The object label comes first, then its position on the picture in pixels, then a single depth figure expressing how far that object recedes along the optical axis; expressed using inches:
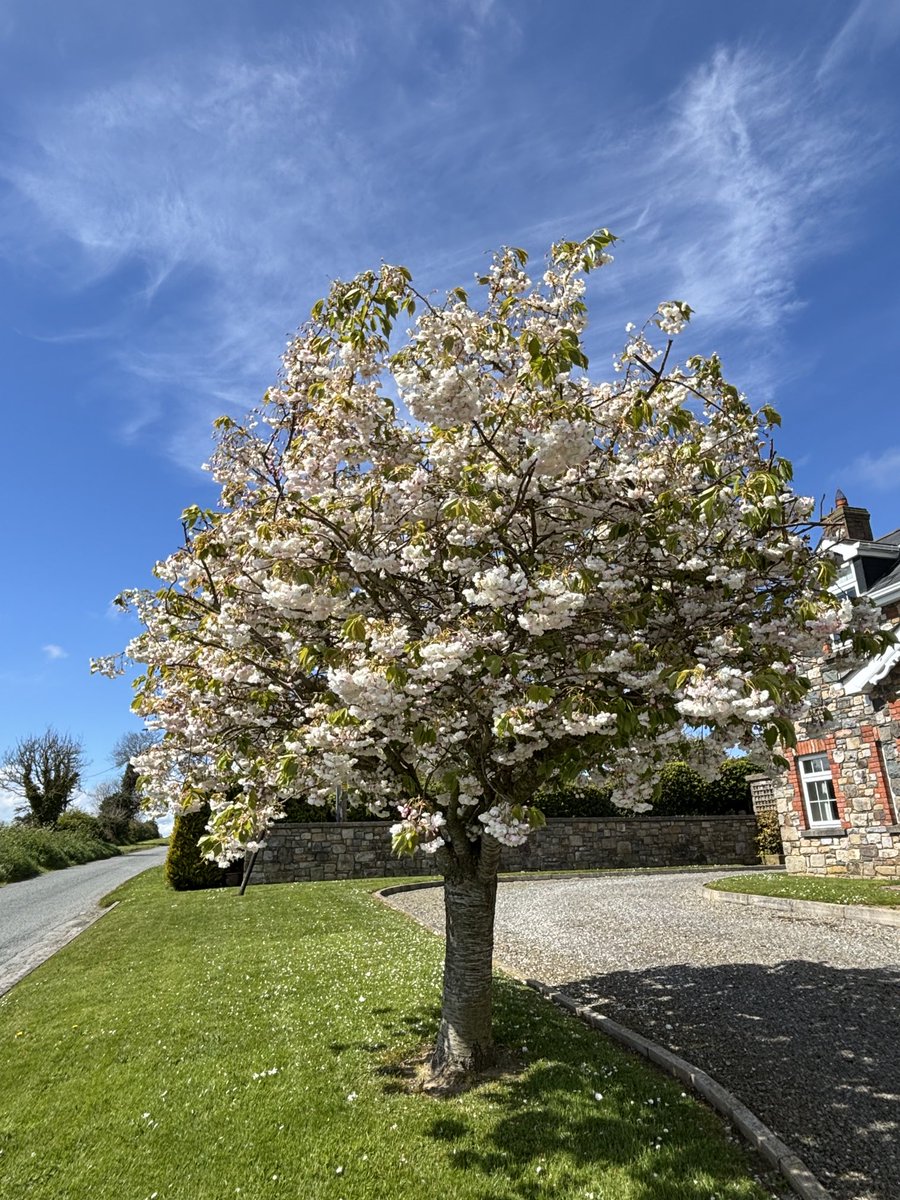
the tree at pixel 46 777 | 2082.9
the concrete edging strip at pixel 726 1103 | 171.3
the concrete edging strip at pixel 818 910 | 456.2
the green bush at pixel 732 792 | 1032.2
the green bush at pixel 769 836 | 954.1
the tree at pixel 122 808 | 2466.8
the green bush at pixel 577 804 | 956.0
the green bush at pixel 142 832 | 2728.8
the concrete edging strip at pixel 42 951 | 446.0
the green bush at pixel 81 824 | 1976.7
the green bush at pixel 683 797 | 1005.2
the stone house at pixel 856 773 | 579.8
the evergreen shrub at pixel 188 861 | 812.6
